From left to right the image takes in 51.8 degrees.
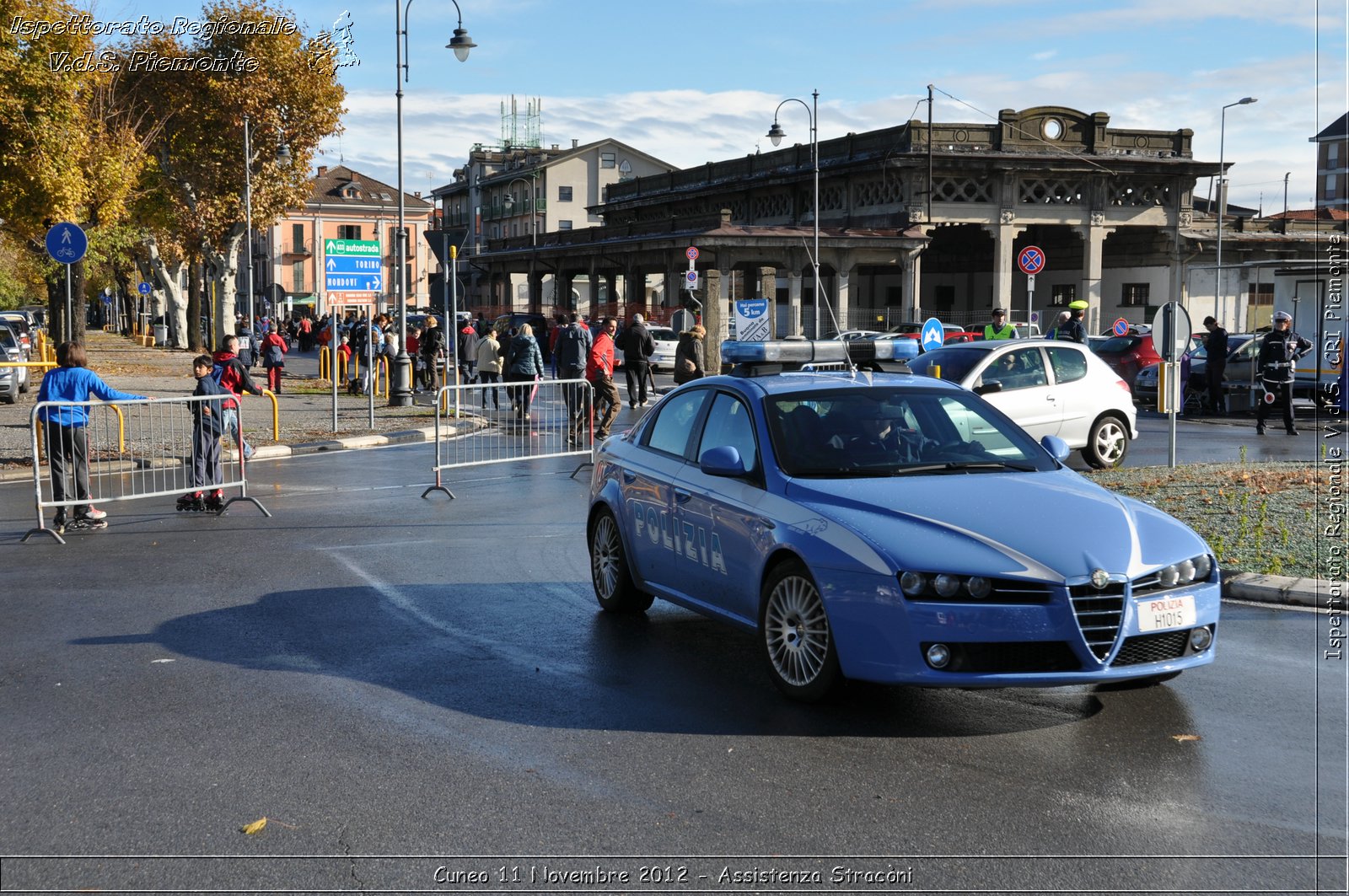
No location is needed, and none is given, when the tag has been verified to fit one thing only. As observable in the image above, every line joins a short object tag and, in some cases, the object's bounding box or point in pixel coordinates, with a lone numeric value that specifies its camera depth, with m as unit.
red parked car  31.38
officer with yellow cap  23.88
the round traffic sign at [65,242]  21.12
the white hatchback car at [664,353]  44.72
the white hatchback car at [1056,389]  16.89
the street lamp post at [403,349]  29.22
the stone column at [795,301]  52.55
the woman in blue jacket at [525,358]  22.88
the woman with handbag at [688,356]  22.88
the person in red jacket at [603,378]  19.70
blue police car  5.81
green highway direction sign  22.70
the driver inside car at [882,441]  7.13
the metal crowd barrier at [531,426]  18.28
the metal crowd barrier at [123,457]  12.84
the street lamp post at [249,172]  45.75
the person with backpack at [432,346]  33.03
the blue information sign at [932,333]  26.36
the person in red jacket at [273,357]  33.46
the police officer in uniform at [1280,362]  20.84
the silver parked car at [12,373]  29.25
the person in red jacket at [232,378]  14.32
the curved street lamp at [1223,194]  56.51
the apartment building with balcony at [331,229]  116.06
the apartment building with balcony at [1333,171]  108.06
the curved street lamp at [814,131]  43.69
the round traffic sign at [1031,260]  30.23
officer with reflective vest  24.86
